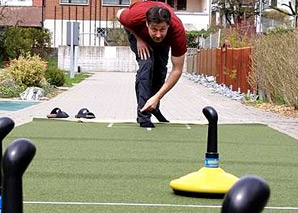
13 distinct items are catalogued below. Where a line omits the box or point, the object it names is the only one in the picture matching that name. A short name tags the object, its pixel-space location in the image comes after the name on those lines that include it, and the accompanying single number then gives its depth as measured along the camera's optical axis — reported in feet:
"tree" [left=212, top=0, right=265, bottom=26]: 220.84
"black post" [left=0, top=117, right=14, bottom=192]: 9.70
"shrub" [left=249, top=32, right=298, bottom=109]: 57.31
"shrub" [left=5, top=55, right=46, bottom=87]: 79.77
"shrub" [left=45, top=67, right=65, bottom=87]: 91.25
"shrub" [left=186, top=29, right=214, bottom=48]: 175.98
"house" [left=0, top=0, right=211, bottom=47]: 187.42
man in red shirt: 27.09
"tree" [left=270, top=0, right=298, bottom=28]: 163.55
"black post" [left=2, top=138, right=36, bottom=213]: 7.09
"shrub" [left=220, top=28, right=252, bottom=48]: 92.98
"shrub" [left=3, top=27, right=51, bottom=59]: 138.72
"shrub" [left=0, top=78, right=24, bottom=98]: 75.20
